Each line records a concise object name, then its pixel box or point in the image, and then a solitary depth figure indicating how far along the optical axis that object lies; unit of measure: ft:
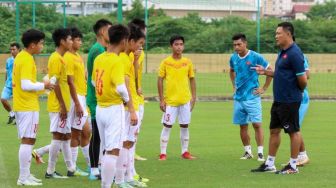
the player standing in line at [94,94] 38.14
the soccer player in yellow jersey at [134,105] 35.37
